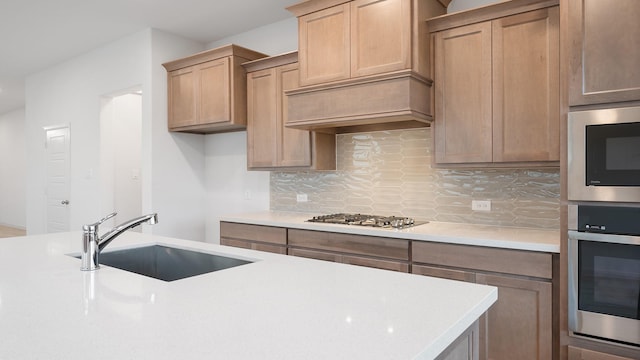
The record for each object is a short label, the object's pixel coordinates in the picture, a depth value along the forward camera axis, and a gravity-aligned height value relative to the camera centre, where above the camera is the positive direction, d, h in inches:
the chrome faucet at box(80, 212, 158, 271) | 59.8 -10.1
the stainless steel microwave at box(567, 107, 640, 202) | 74.5 +3.4
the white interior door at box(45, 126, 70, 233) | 223.0 -1.7
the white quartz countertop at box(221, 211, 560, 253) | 87.9 -14.3
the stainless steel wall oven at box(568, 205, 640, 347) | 74.9 -18.4
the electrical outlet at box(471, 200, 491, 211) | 115.8 -8.7
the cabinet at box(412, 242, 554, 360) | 85.1 -25.5
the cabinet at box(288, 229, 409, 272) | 103.7 -20.0
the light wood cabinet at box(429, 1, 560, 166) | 96.0 +20.9
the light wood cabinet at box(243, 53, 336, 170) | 140.6 +15.7
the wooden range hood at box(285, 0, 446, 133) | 107.7 +30.5
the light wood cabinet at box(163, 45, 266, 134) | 153.9 +32.8
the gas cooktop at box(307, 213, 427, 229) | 112.5 -13.3
